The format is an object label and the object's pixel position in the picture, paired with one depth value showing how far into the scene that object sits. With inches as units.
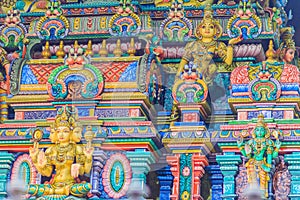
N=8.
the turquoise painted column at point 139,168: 631.8
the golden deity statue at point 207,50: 666.2
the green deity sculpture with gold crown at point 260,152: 626.8
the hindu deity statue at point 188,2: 703.7
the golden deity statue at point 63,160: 631.2
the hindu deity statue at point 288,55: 645.9
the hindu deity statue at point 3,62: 682.0
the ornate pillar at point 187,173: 640.4
